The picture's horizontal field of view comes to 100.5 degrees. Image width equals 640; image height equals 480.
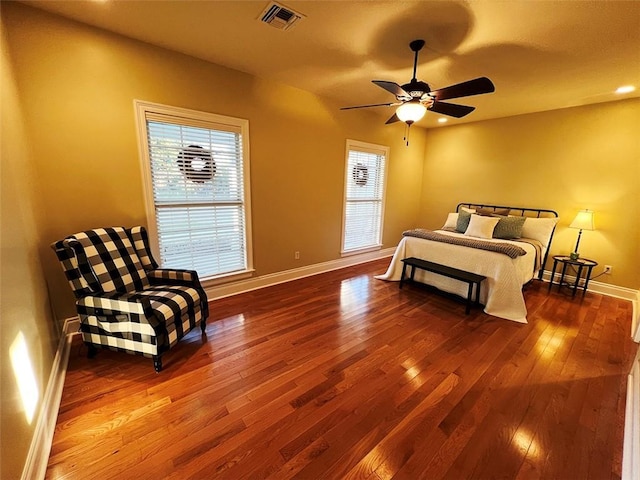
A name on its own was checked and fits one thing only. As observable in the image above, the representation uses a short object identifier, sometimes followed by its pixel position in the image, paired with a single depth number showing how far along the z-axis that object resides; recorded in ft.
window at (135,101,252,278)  8.77
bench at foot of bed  9.92
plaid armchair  6.40
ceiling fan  7.09
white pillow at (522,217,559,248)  12.74
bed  9.80
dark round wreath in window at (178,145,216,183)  9.28
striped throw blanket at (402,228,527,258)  9.89
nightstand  11.67
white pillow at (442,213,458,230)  15.16
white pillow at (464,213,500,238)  13.06
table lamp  11.52
